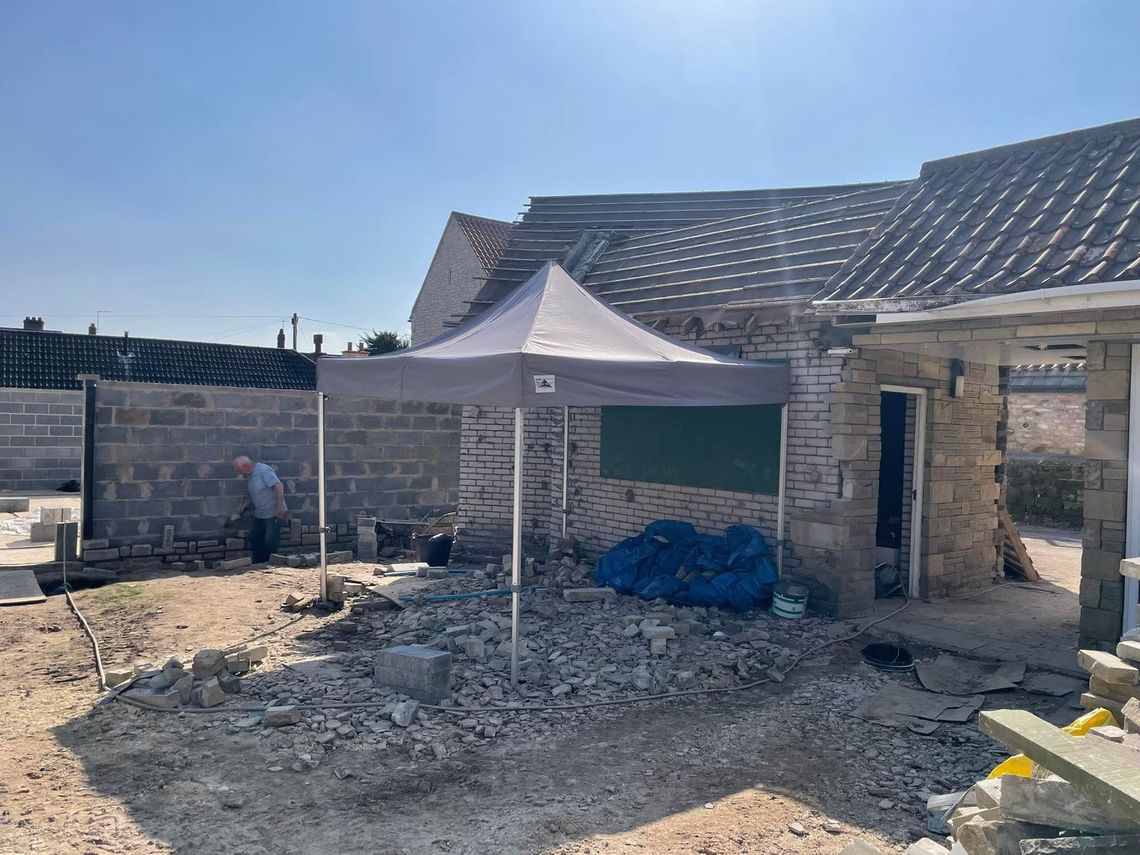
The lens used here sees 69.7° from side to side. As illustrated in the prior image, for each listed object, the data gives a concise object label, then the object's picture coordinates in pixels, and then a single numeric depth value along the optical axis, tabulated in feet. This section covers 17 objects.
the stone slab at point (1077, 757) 7.49
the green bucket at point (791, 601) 22.33
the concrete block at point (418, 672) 16.49
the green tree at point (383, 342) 122.42
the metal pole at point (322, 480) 24.29
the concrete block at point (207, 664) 17.24
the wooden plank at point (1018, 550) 29.66
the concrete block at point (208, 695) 16.29
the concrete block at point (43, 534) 35.96
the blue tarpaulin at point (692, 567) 22.74
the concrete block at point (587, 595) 23.45
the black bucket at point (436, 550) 30.99
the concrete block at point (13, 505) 47.73
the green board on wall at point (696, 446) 24.54
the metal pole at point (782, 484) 23.71
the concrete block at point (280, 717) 15.35
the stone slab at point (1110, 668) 11.47
